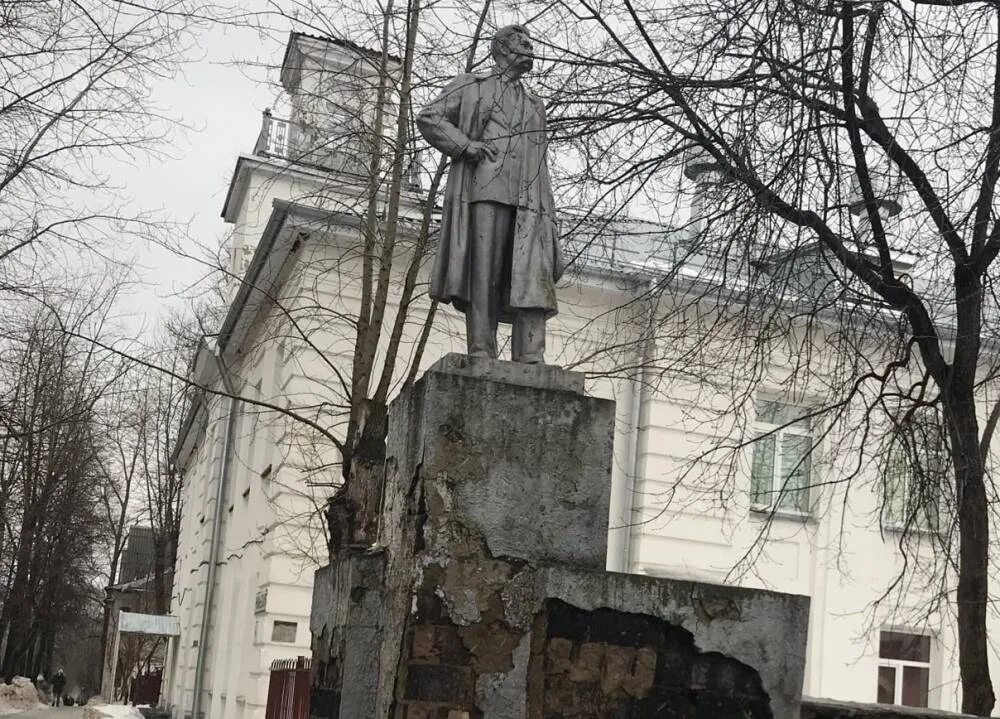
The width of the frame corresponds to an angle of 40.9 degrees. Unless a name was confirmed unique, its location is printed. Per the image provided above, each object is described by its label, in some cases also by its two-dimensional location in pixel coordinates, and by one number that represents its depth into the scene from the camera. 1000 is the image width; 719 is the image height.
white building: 15.62
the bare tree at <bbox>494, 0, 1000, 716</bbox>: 7.59
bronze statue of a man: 5.97
